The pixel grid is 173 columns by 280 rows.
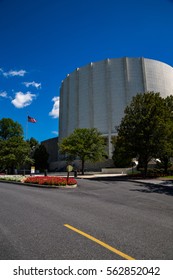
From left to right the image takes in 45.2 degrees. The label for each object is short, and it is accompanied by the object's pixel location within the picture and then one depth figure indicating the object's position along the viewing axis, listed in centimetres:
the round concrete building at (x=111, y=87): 7412
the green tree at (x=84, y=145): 3941
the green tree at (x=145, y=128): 2679
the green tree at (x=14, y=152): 5050
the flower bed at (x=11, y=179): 2386
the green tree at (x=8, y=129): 5748
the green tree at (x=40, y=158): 7969
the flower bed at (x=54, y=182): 1741
